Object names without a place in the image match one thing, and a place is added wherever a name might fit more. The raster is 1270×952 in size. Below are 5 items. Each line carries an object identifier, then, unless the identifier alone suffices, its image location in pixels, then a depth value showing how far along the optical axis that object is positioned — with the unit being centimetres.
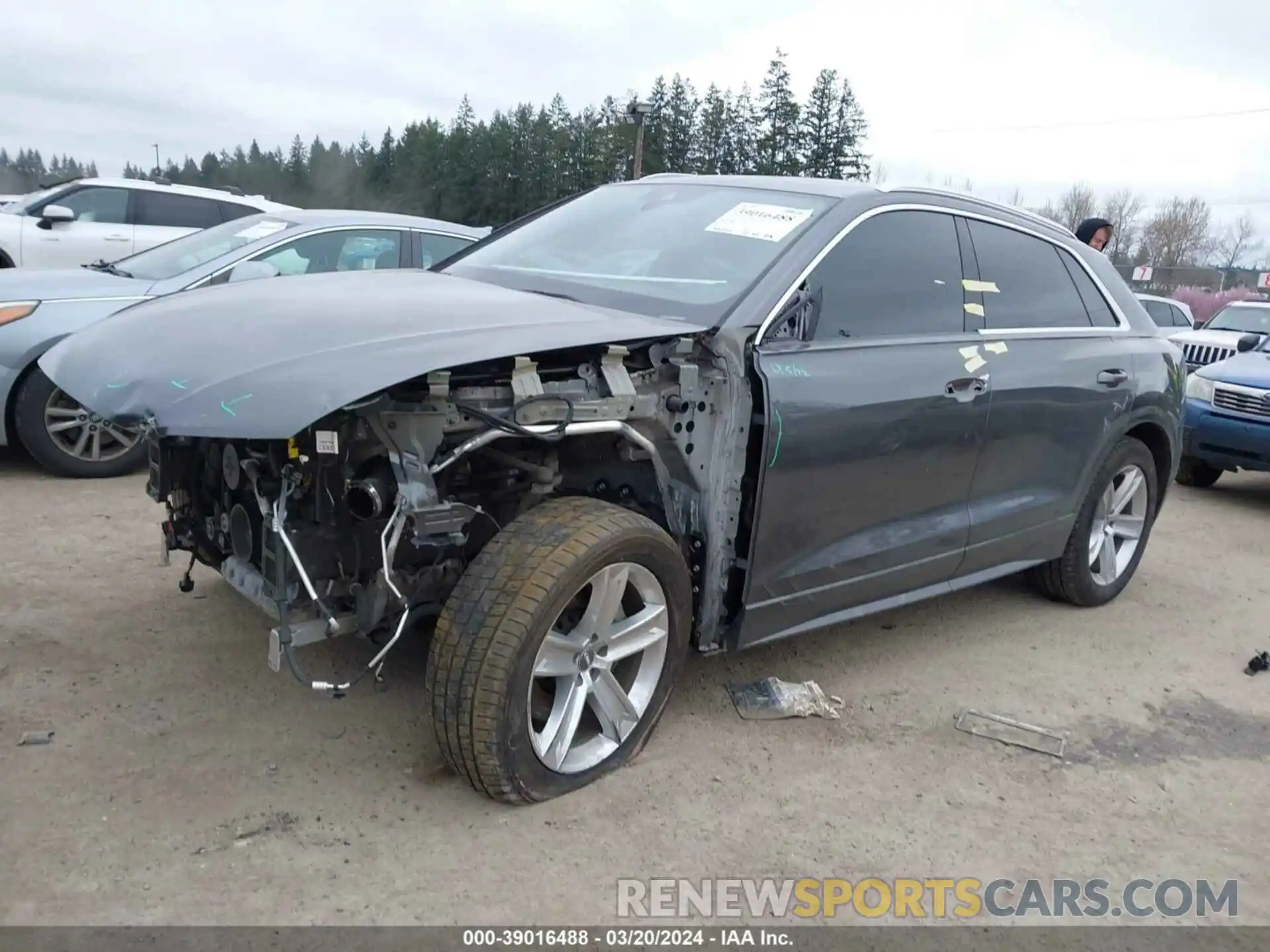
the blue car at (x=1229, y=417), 760
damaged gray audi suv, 265
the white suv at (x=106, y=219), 982
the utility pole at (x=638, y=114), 2428
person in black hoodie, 758
